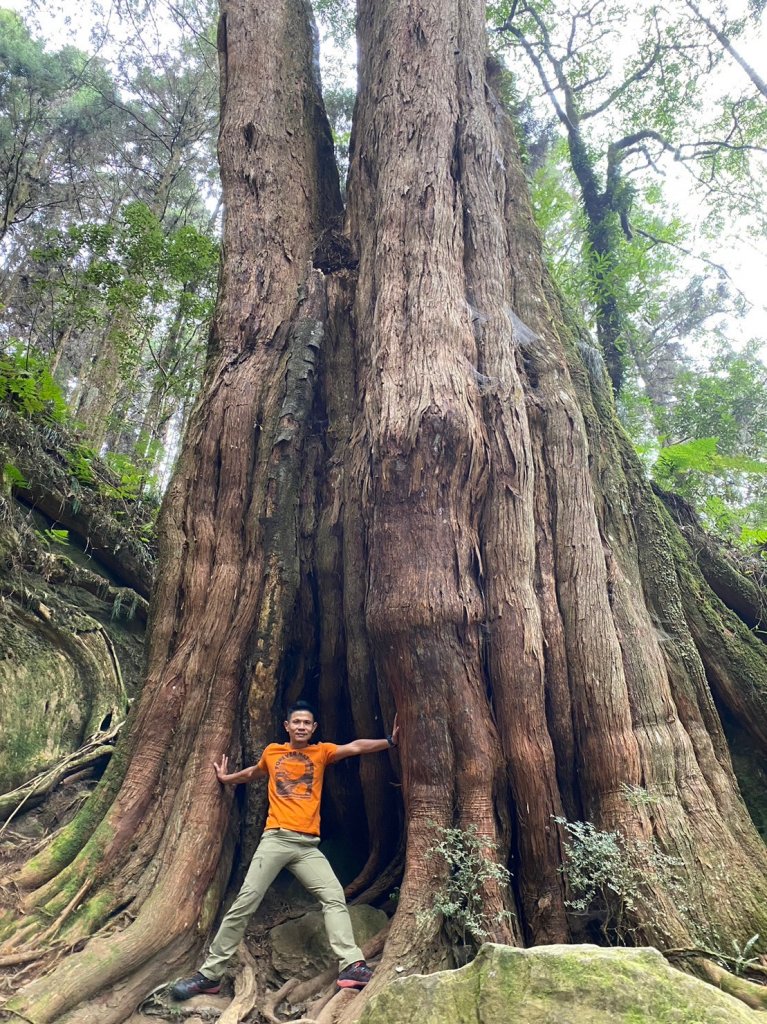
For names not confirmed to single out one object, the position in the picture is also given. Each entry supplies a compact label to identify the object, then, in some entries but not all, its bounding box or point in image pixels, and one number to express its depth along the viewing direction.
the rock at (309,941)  3.88
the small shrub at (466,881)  3.40
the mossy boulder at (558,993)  2.14
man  3.60
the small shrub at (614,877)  3.39
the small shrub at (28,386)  6.98
